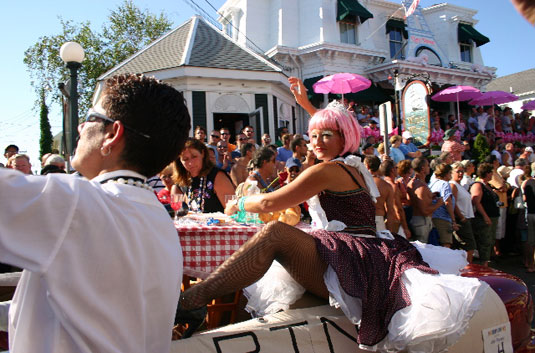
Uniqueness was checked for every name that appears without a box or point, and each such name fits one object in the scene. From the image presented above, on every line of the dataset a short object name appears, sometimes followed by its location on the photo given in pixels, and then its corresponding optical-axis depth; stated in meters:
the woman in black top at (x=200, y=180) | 4.36
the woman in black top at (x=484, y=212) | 8.05
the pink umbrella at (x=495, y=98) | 19.38
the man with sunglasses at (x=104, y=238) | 0.96
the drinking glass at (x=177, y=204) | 3.68
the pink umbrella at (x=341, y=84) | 15.89
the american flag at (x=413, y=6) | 19.22
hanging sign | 12.48
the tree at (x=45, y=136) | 26.86
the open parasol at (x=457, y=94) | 18.33
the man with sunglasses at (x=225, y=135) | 9.39
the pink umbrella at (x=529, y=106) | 22.65
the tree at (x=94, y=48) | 27.75
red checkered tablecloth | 3.19
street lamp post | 7.05
